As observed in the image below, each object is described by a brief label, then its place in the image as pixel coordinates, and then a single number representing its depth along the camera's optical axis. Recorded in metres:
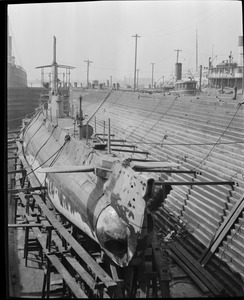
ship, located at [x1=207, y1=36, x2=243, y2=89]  56.62
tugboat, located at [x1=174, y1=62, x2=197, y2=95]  54.13
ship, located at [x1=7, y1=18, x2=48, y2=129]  47.53
